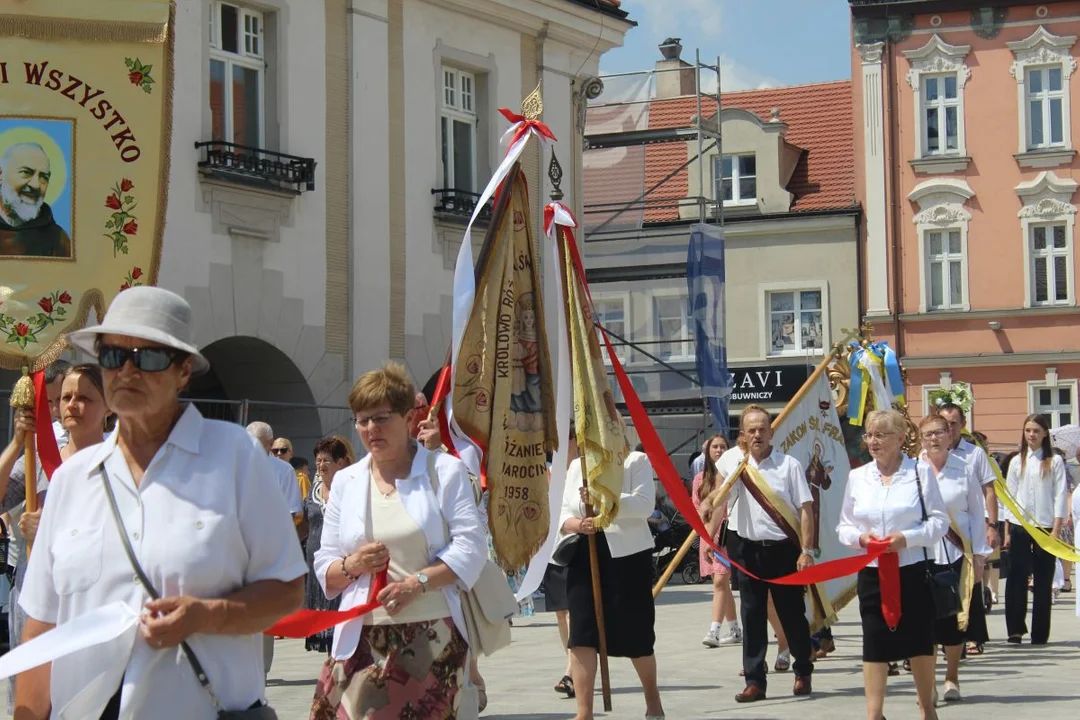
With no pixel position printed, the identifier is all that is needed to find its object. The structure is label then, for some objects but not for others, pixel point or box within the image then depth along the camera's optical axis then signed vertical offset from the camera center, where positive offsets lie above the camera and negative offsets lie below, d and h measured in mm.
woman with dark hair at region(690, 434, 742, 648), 14266 -1507
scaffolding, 29797 +3853
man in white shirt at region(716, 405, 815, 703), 12438 -978
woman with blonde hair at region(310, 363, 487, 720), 6805 -632
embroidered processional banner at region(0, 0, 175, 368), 7449 +1016
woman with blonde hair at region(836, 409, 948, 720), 9945 -795
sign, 43312 +314
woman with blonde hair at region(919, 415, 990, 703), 11891 -773
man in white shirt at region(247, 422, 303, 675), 11664 -527
